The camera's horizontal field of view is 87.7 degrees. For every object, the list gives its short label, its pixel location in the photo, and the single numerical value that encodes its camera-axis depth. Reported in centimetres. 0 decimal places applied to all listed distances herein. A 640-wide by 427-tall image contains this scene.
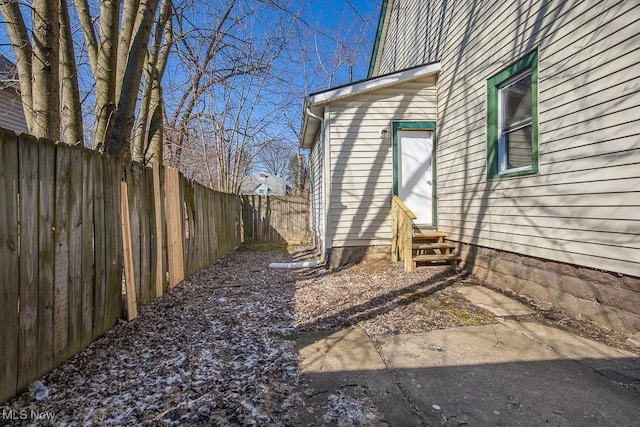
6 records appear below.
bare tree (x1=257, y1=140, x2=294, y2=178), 3541
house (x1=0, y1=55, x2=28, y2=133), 974
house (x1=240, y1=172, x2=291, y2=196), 3534
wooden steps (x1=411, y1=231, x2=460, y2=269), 555
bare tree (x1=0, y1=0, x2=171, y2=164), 314
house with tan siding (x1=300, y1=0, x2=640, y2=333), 304
